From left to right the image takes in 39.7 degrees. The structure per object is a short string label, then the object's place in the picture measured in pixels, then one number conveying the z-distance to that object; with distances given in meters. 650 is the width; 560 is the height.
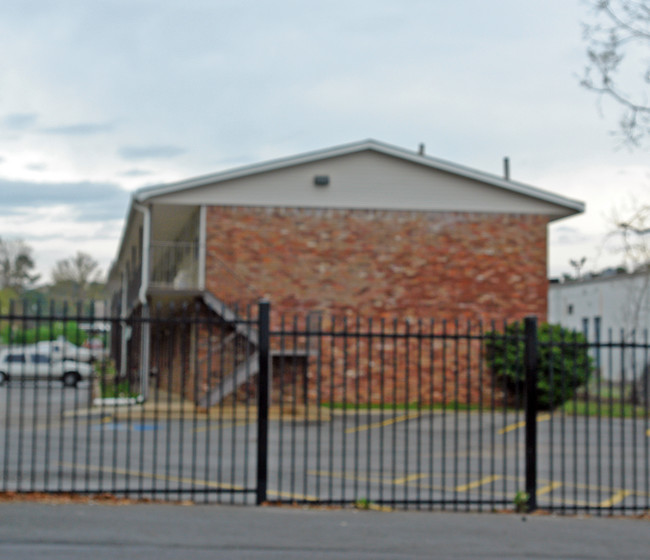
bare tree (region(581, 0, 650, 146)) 13.01
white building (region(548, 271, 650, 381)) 34.03
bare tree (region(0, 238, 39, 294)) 70.06
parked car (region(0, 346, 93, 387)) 34.74
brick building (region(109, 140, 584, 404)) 24.31
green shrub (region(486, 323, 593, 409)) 23.03
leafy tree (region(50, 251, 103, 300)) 66.88
